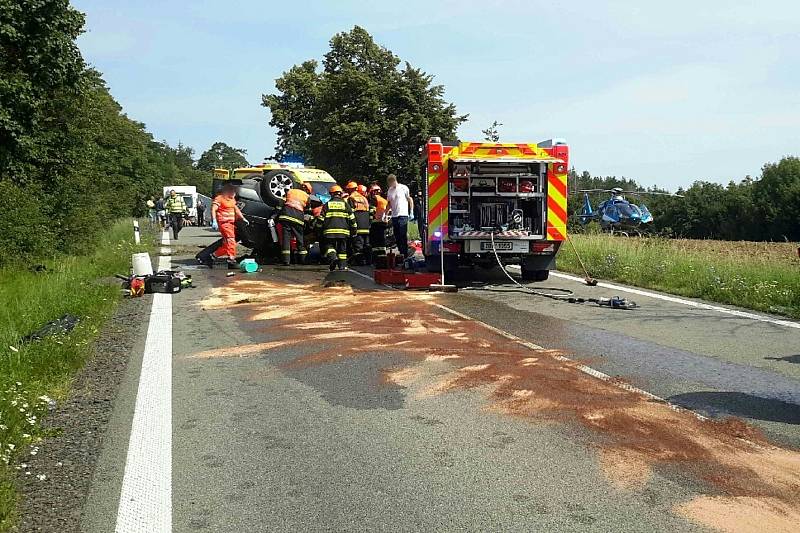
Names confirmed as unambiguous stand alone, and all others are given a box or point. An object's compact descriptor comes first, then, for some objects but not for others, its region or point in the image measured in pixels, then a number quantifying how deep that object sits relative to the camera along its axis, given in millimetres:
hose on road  10164
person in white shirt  15266
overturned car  16531
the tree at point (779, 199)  44366
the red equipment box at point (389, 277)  12758
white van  50625
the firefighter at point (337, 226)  14266
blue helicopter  33000
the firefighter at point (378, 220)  16391
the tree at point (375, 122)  34531
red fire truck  12555
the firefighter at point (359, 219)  15705
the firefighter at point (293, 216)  15508
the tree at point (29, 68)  15156
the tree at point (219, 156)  162500
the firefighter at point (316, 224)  15931
